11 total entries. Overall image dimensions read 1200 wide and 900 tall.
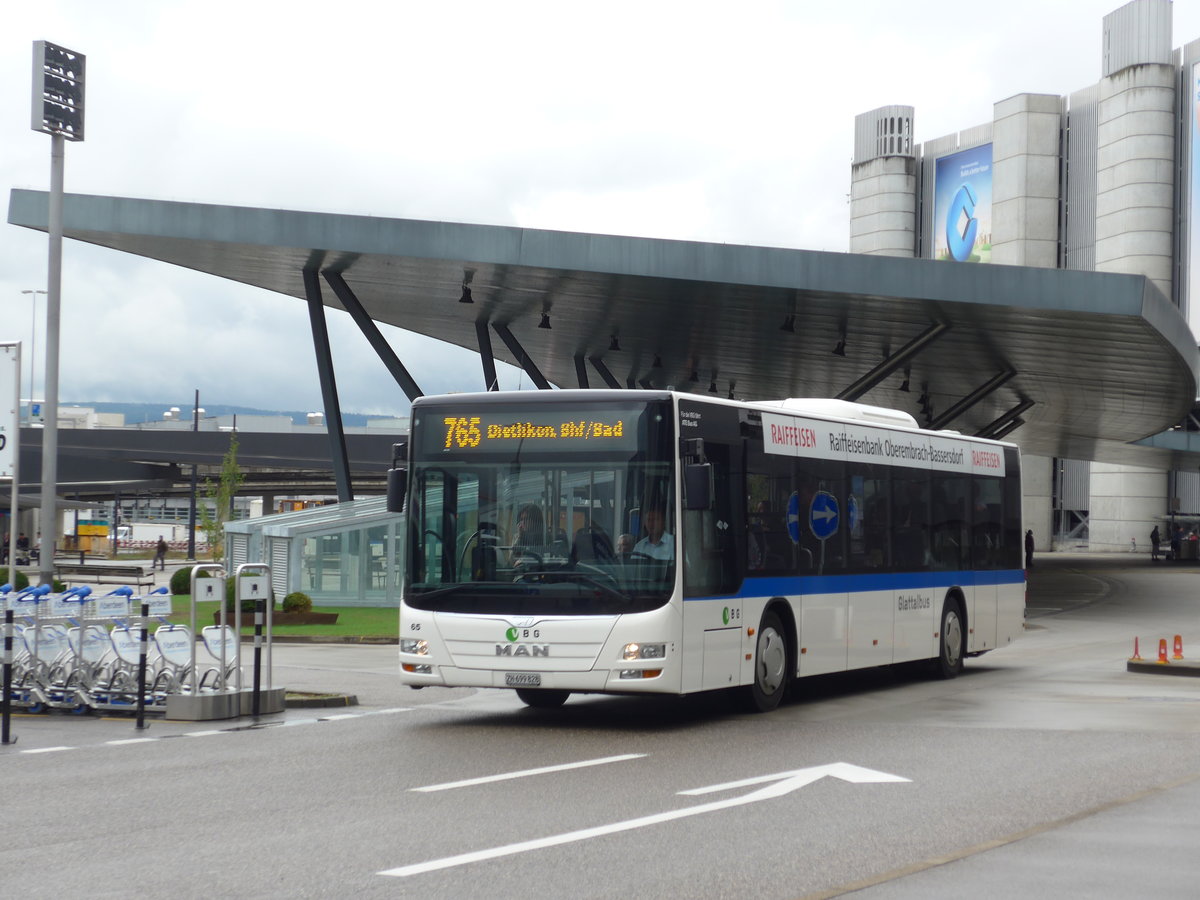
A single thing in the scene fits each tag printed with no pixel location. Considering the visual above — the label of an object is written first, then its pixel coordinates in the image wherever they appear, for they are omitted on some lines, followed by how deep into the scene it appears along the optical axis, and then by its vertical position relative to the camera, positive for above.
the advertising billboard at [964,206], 90.62 +17.94
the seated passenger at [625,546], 13.53 -0.30
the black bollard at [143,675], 13.67 -1.48
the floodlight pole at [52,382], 21.03 +1.64
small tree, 53.75 -0.02
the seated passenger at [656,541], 13.57 -0.25
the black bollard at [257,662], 14.49 -1.42
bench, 48.47 -2.26
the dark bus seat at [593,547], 13.54 -0.31
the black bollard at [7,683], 12.86 -1.45
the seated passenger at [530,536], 13.68 -0.23
